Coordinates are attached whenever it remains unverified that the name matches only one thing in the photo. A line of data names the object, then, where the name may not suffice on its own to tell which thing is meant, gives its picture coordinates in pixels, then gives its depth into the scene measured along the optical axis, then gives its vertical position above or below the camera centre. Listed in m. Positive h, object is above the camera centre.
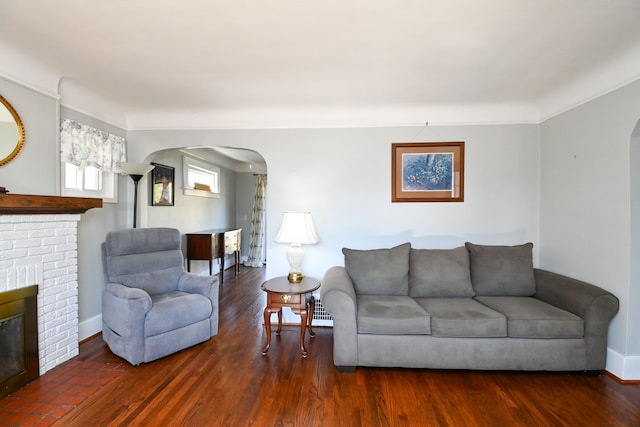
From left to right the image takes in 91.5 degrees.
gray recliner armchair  2.51 -0.80
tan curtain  7.00 -0.36
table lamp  2.97 -0.24
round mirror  2.20 +0.55
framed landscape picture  3.32 +0.43
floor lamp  3.09 +0.40
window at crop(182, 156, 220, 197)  5.07 +0.57
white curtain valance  2.72 +0.60
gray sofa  2.34 -0.90
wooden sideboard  4.98 -0.60
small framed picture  4.18 +0.34
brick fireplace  2.15 -0.39
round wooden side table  2.72 -0.80
